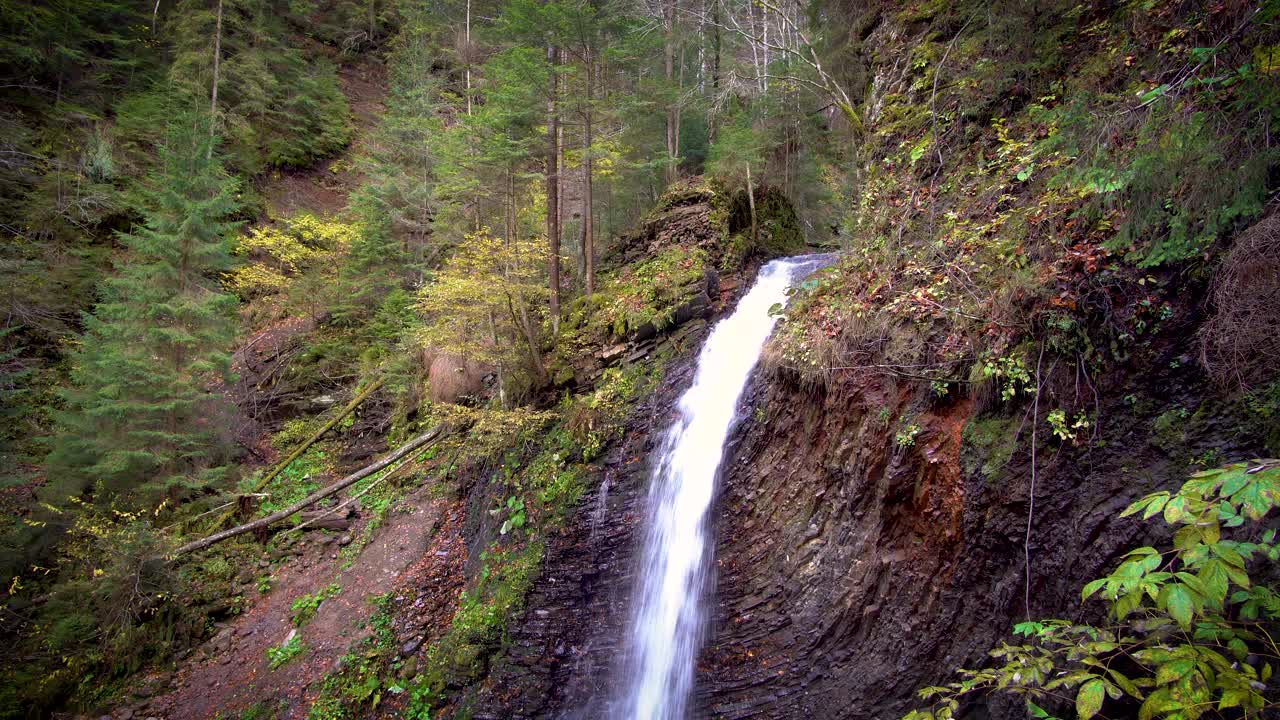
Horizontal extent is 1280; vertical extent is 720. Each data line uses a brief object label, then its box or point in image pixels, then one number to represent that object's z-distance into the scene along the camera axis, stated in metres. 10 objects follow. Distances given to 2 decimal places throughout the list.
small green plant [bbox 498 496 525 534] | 8.80
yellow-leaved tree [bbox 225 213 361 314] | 14.73
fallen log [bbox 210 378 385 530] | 12.29
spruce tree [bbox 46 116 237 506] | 10.33
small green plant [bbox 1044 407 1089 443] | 3.76
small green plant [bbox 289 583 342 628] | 9.30
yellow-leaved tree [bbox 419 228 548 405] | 9.85
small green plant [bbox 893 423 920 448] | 4.73
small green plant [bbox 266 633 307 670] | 8.59
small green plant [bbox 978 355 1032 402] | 4.08
